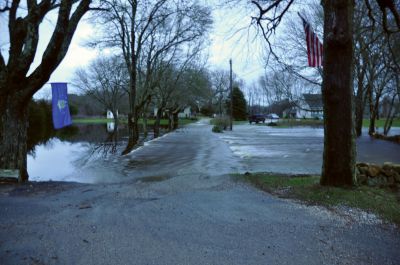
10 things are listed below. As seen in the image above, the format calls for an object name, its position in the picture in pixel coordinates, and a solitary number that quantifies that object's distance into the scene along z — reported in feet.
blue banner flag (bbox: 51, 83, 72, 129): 38.50
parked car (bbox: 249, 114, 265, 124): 213.46
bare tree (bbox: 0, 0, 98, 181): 29.43
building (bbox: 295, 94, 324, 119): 110.15
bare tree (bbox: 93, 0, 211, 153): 61.52
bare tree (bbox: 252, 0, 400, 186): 23.02
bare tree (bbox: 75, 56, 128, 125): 149.48
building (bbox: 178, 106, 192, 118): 338.13
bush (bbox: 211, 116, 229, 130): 143.89
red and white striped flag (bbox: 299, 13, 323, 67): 33.76
